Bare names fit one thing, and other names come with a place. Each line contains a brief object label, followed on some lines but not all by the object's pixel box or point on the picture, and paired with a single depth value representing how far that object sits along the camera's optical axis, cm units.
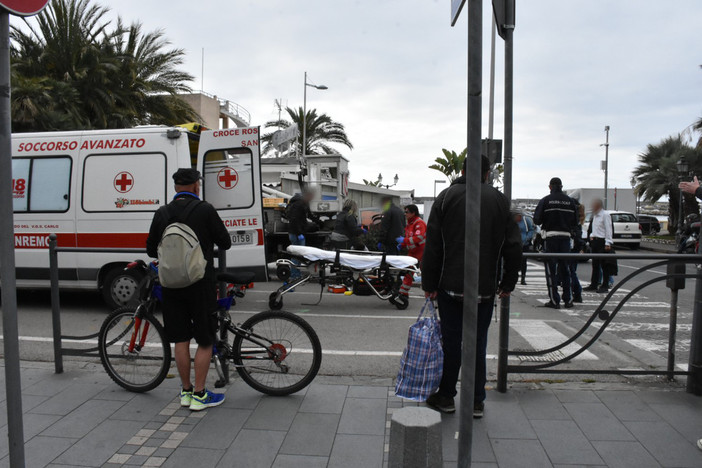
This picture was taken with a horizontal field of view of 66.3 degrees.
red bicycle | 419
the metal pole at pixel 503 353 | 425
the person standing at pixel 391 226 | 1039
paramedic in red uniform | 911
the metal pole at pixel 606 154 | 3759
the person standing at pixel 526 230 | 1104
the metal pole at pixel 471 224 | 210
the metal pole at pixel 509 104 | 403
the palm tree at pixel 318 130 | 3167
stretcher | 783
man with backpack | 374
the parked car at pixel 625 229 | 2438
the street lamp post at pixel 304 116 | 2862
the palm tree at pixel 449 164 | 3931
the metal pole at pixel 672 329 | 440
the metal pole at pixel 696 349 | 414
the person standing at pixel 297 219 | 1098
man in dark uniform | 832
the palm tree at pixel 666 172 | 2886
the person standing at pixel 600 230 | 968
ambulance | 743
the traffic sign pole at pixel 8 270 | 218
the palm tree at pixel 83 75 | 1544
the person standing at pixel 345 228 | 980
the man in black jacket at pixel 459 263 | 368
